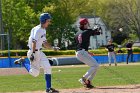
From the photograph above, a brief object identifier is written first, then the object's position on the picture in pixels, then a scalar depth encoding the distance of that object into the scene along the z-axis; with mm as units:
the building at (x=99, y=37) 95062
